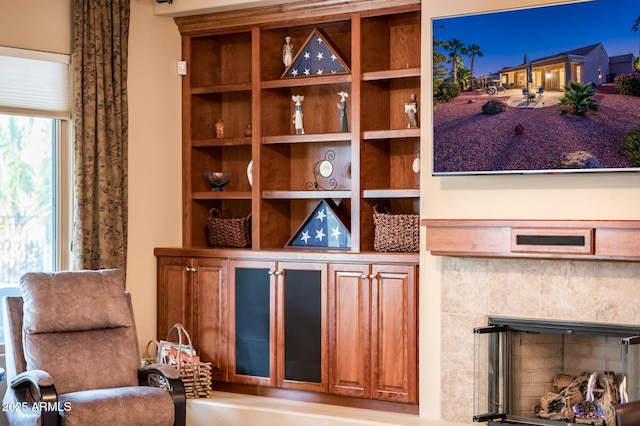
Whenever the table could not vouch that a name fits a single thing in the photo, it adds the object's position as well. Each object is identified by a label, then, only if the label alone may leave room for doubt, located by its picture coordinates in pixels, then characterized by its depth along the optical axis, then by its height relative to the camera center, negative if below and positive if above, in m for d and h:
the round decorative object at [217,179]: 6.16 +0.18
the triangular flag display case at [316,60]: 5.68 +0.93
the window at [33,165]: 5.21 +0.24
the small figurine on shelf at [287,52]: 5.93 +1.01
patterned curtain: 5.44 +0.45
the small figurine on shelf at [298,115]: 5.92 +0.59
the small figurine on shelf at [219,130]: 6.27 +0.52
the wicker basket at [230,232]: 6.00 -0.19
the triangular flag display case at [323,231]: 5.70 -0.17
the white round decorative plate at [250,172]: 6.00 +0.22
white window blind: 5.18 +0.73
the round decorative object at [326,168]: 5.96 +0.24
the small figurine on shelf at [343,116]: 5.71 +0.57
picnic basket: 5.52 -1.00
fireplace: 4.61 -0.90
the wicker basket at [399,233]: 5.29 -0.17
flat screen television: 4.32 +0.58
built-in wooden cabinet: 5.26 +0.06
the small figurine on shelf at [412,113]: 5.45 +0.56
